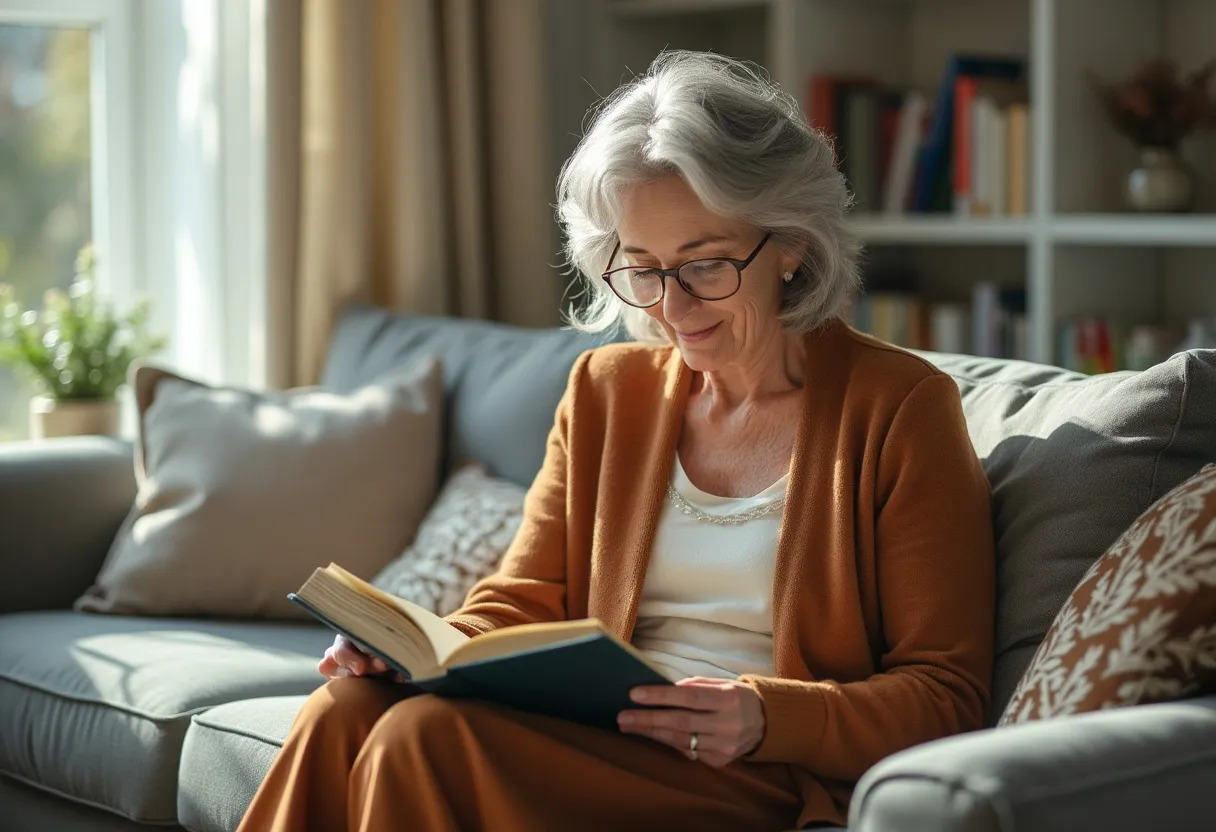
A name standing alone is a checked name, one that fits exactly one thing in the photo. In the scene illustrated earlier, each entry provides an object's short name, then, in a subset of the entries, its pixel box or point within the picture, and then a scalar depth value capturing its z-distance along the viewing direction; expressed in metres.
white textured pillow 2.30
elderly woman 1.47
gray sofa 1.10
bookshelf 2.90
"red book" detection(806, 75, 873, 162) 3.31
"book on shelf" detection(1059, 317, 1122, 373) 2.96
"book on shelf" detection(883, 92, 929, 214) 3.28
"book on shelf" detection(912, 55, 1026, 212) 3.16
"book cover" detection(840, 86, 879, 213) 3.32
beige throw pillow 2.48
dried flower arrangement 2.84
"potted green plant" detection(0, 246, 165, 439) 2.97
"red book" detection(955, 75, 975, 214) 3.12
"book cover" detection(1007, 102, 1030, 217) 3.07
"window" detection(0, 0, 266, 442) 3.23
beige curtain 3.12
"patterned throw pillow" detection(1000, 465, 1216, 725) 1.30
